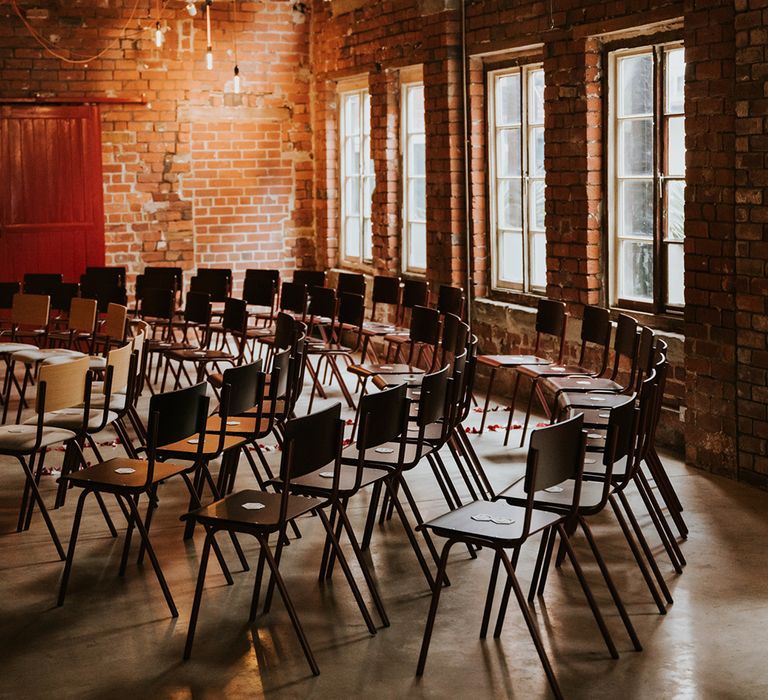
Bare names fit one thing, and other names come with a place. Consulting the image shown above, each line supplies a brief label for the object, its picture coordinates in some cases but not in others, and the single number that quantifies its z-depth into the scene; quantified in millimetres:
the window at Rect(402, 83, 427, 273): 10898
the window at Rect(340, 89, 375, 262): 12047
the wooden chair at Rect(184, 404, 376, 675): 4316
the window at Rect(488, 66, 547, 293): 9219
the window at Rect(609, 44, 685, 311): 7625
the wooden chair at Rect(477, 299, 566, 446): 7891
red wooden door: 11812
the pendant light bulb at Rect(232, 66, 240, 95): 10910
